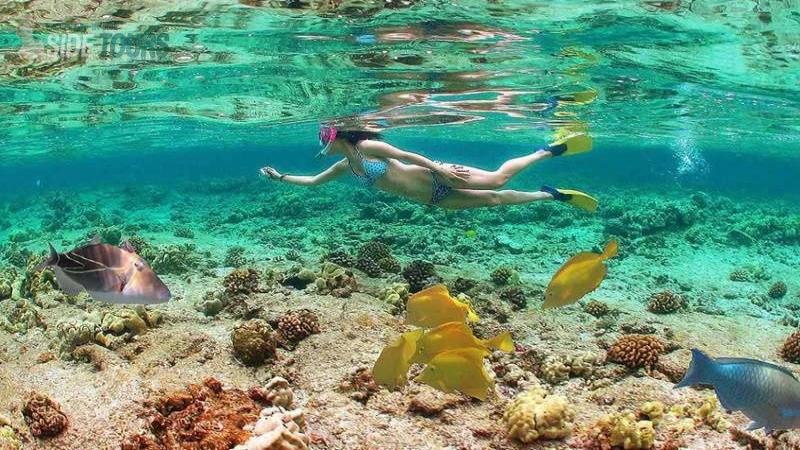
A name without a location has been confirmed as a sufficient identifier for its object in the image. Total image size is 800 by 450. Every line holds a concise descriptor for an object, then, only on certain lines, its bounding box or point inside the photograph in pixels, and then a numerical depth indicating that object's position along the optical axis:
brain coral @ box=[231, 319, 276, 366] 6.71
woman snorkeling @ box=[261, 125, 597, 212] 9.02
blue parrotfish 3.57
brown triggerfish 3.55
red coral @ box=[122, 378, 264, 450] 4.81
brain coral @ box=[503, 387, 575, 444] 5.11
